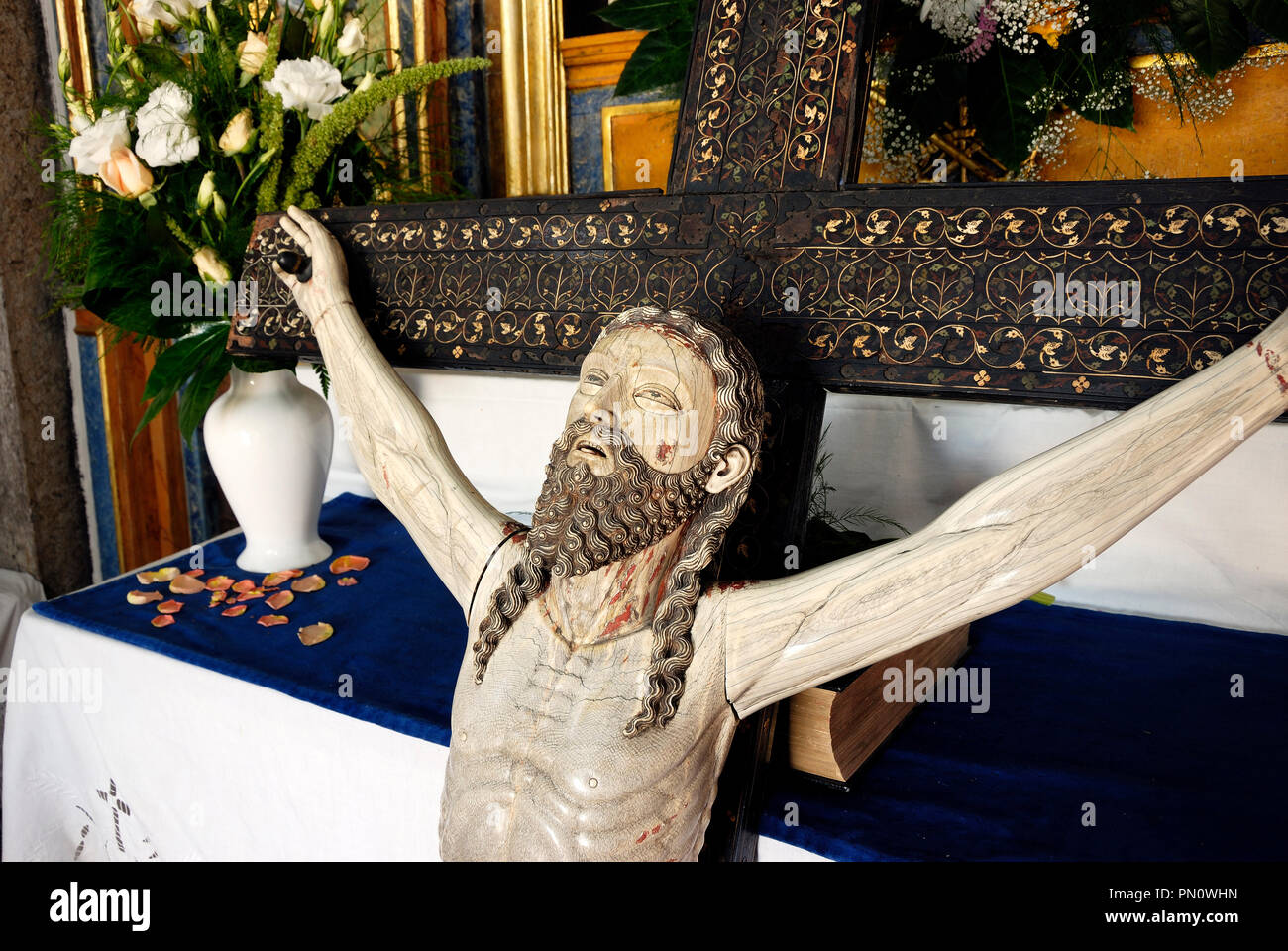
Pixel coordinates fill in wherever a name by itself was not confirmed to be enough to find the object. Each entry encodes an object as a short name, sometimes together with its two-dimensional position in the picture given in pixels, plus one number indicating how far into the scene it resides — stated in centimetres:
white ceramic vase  137
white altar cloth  103
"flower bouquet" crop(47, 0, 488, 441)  125
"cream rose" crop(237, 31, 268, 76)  129
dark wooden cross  68
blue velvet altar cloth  80
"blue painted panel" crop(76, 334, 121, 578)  230
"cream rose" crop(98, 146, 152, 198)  124
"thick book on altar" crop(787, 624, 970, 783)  85
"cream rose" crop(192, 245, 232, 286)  129
